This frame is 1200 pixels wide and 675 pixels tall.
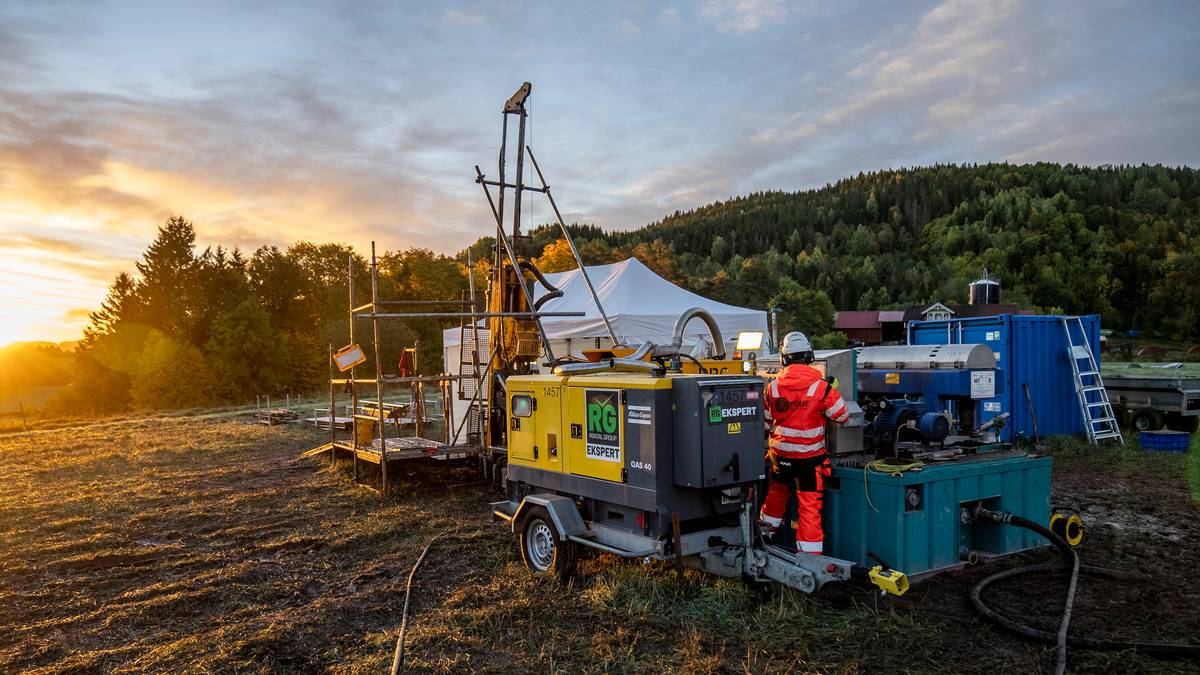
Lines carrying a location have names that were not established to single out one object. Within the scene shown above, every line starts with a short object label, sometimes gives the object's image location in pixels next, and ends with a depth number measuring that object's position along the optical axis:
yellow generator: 5.44
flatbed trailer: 13.88
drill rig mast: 10.34
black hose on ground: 4.55
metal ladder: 13.94
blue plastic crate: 12.84
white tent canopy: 16.67
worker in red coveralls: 5.76
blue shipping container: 14.20
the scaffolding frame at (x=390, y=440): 10.65
